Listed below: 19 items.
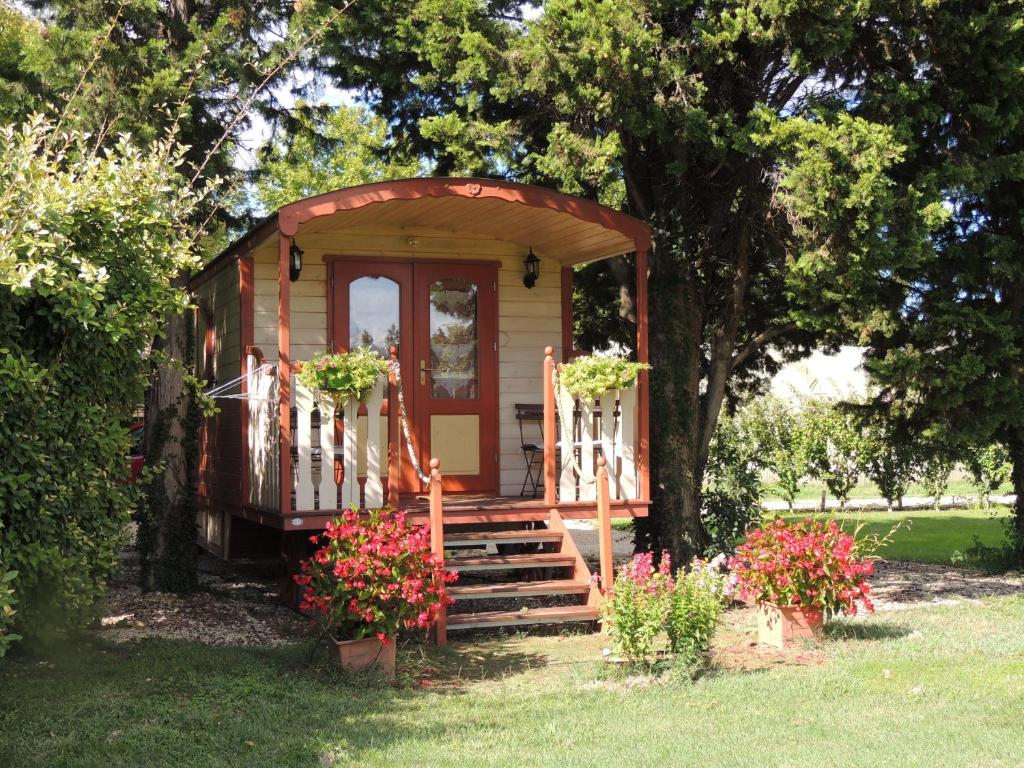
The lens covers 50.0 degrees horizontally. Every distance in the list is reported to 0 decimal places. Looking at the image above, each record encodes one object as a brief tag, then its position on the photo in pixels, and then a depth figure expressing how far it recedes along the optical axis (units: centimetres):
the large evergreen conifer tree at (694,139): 873
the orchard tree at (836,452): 1930
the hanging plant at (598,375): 909
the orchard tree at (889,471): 1891
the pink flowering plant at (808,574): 748
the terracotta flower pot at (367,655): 696
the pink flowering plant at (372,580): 689
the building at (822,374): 2749
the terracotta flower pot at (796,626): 760
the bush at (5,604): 468
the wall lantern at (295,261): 973
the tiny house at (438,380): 858
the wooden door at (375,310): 1032
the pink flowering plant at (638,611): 676
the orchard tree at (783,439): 1938
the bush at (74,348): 539
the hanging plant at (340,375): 834
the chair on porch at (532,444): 1077
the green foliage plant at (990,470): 1814
